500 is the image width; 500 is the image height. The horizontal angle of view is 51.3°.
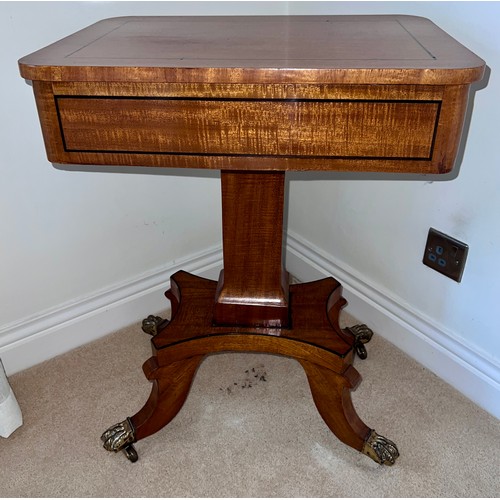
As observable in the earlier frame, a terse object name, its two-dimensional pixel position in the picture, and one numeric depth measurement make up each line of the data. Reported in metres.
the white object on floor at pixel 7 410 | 0.99
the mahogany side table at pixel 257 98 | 0.60
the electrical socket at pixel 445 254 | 1.03
